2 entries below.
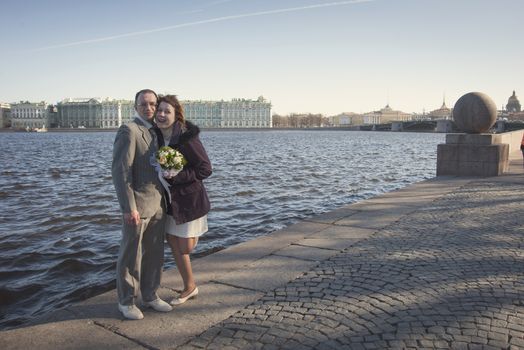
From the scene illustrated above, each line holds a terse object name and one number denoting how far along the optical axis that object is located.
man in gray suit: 2.95
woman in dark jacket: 3.14
